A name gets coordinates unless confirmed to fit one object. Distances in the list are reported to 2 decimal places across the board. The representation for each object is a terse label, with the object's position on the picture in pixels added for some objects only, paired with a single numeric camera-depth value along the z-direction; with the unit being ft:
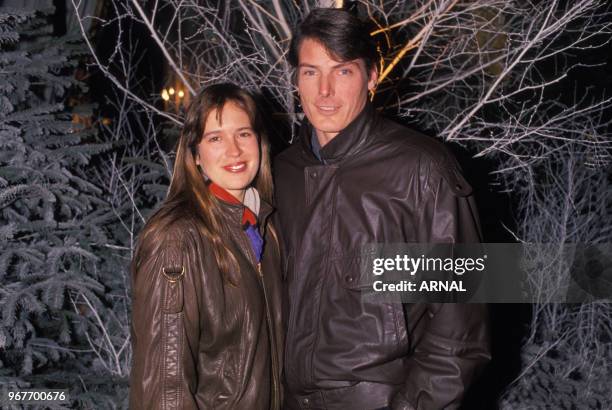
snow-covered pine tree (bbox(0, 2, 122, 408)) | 13.50
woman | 7.49
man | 7.52
